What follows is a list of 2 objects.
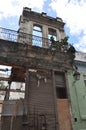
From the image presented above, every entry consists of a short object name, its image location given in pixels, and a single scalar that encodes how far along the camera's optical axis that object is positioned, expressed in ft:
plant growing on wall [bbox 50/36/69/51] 29.75
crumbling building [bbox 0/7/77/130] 21.45
